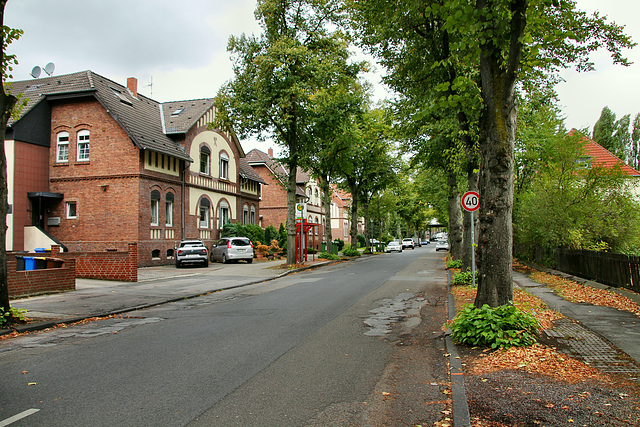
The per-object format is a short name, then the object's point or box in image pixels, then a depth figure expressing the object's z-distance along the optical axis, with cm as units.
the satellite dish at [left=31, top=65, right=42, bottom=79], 2883
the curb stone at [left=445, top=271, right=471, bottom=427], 398
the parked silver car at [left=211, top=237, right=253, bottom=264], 2728
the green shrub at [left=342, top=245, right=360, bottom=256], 3603
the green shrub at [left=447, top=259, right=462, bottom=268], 1994
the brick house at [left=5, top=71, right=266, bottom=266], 2302
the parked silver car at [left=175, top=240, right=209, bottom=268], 2381
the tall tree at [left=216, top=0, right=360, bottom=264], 2205
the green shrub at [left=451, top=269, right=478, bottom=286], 1387
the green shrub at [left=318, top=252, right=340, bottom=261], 3033
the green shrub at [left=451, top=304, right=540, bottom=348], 621
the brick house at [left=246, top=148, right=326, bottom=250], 4519
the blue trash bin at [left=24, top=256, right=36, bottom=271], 1433
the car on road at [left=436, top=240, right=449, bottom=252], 5216
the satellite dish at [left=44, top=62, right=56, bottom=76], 2853
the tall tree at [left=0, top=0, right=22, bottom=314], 847
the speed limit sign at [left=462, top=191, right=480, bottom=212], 1225
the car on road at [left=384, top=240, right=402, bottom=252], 5422
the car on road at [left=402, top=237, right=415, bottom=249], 6856
